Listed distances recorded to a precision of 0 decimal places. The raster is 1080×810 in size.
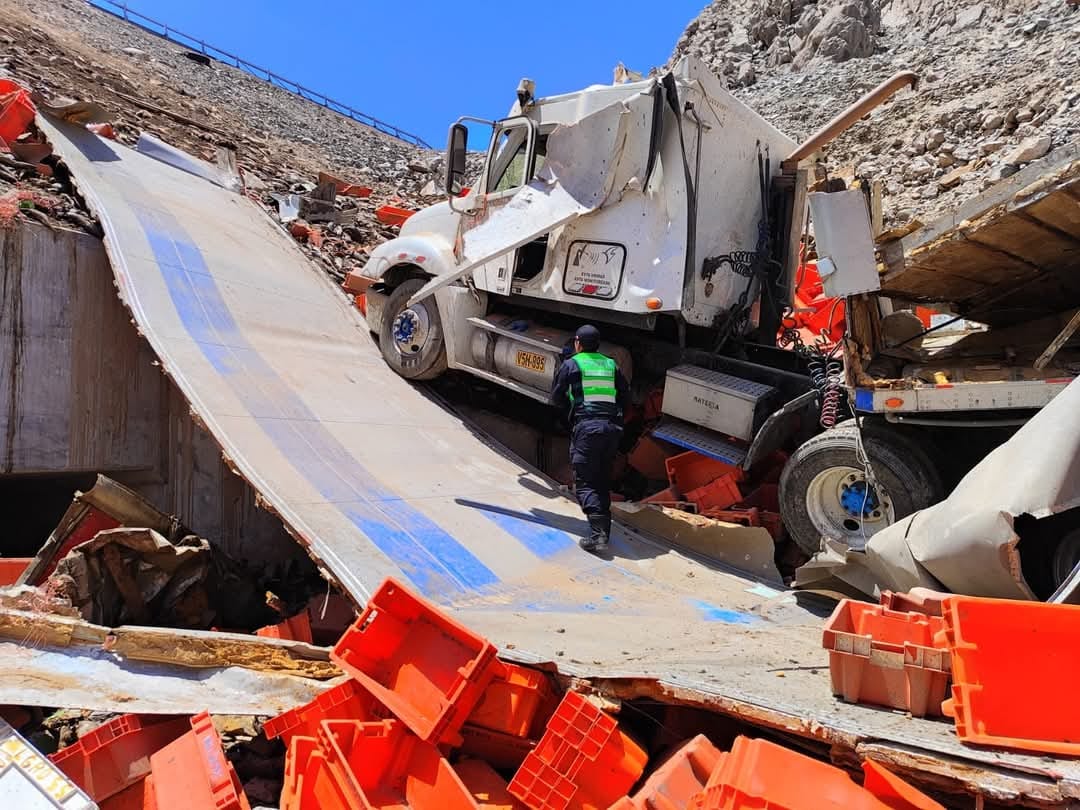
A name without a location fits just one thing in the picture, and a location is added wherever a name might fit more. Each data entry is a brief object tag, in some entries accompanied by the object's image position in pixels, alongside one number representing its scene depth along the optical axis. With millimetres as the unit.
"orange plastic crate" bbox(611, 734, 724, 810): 1997
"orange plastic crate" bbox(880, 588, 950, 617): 2679
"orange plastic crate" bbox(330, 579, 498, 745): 2516
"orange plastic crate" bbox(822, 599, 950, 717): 2229
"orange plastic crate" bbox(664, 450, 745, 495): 5641
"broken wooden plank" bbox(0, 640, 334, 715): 2834
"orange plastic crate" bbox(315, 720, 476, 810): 2311
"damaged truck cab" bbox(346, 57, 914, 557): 5422
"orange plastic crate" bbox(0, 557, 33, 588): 4258
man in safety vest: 4902
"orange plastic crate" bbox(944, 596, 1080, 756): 1970
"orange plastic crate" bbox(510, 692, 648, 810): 2305
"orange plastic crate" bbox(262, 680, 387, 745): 2682
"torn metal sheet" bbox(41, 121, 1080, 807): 2268
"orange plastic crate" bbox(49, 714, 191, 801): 2678
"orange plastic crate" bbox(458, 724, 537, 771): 2643
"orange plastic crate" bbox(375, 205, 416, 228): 11273
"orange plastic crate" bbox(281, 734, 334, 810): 2359
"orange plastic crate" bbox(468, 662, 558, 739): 2621
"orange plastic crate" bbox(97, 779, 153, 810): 2693
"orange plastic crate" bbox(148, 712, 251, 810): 2494
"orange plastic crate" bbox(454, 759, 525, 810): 2428
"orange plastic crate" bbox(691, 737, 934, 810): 1785
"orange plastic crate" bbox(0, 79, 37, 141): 7148
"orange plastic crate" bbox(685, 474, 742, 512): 5438
